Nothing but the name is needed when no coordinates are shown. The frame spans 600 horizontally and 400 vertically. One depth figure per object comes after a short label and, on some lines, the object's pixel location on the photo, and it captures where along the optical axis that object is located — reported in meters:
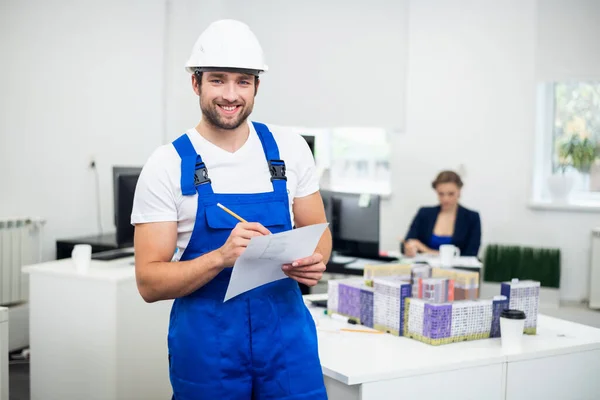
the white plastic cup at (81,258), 3.46
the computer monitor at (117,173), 3.62
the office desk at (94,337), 3.29
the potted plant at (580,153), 5.72
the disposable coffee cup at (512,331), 2.40
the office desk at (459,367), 2.15
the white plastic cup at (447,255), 4.15
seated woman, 5.10
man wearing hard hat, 1.66
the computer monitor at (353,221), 4.12
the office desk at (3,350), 2.68
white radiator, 4.71
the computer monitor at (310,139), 4.16
